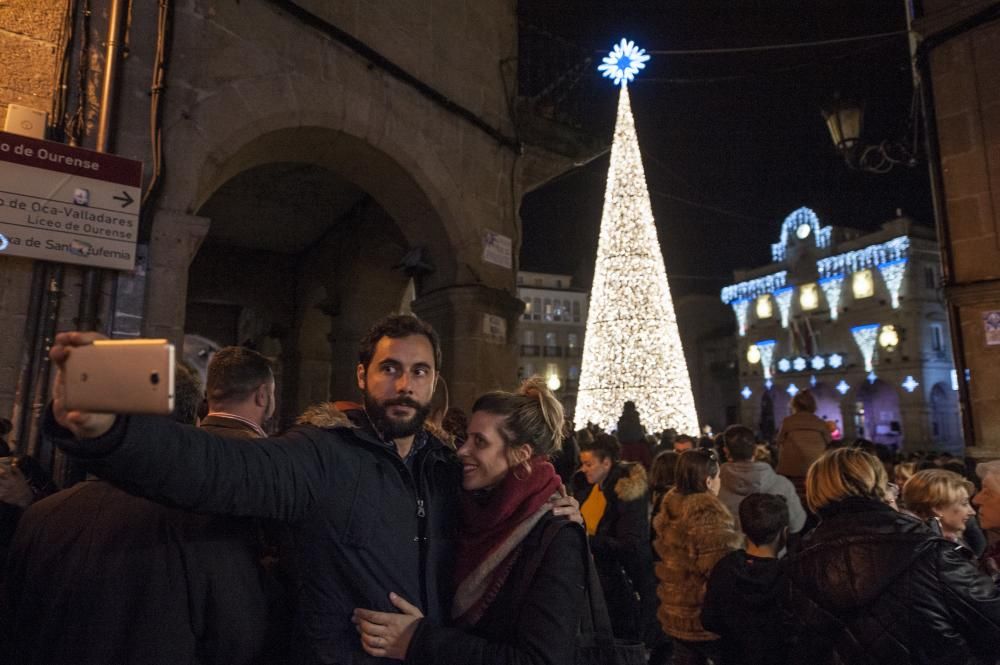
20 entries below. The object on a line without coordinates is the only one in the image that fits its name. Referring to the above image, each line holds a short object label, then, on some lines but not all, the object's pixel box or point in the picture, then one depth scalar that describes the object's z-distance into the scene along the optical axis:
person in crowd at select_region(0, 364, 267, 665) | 1.65
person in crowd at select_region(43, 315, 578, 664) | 1.22
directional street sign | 3.77
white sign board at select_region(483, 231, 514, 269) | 7.36
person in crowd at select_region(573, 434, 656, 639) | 3.98
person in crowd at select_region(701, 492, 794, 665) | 2.87
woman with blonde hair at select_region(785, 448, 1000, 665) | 2.22
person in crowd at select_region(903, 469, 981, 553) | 3.23
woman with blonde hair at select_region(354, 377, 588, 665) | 1.53
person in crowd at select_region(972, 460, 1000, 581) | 3.01
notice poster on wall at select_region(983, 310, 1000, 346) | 5.90
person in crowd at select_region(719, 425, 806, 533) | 4.48
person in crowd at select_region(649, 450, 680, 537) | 4.54
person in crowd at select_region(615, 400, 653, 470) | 11.48
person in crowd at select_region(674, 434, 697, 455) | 7.69
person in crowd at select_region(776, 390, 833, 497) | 5.68
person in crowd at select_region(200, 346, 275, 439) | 2.13
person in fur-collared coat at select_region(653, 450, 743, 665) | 3.38
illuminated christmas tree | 14.40
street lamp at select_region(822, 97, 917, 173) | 6.99
